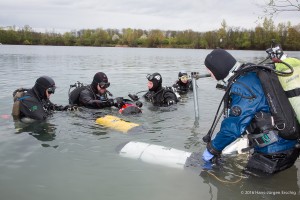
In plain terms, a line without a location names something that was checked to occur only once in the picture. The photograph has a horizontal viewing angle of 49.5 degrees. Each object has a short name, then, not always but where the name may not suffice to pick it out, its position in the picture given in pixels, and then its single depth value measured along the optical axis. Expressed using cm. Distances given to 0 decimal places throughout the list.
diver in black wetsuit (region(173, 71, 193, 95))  1045
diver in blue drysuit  346
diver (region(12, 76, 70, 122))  619
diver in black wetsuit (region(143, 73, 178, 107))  819
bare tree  673
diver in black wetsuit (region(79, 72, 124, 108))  745
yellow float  605
